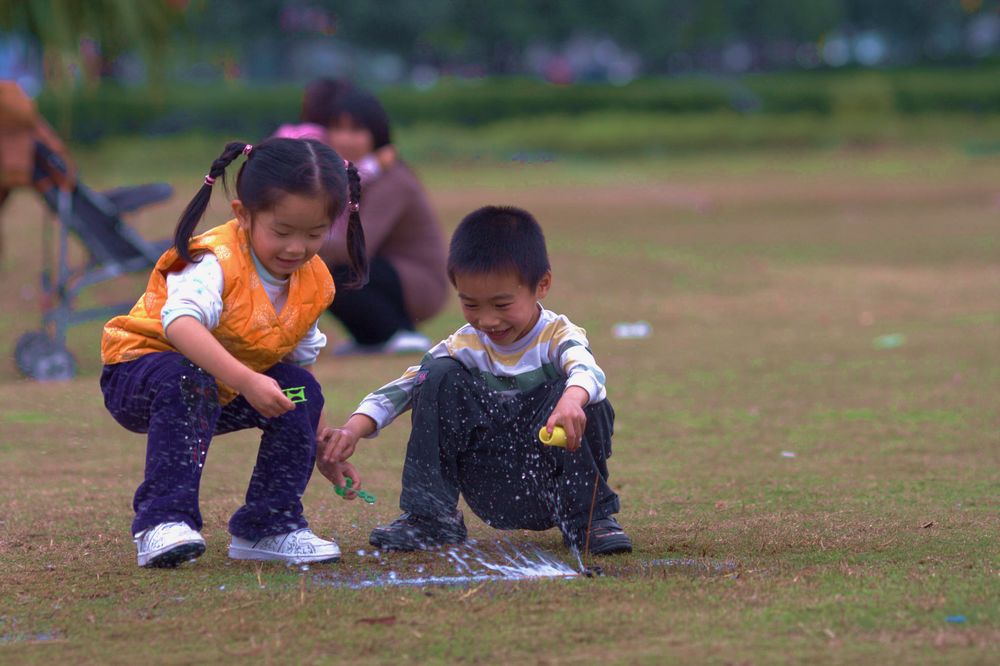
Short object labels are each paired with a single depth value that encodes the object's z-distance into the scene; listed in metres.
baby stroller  14.68
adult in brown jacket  15.89
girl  7.11
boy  7.57
